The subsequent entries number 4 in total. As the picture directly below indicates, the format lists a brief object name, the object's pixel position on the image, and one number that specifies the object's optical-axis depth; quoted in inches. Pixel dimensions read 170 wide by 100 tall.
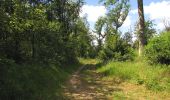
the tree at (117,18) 1169.8
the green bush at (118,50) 506.3
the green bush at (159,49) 318.8
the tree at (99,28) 1628.0
